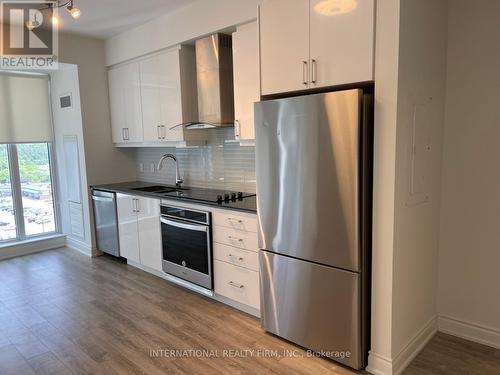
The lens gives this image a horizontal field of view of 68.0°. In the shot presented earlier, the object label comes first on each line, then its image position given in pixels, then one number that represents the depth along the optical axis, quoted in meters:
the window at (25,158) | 4.66
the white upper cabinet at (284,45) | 2.29
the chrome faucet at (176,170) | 4.13
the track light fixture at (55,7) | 2.39
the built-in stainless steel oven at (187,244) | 3.17
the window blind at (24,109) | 4.61
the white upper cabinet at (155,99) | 3.69
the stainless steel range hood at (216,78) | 3.31
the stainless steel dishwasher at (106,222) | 4.29
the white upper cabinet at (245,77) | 2.94
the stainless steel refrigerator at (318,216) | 2.08
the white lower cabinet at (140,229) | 3.74
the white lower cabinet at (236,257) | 2.83
